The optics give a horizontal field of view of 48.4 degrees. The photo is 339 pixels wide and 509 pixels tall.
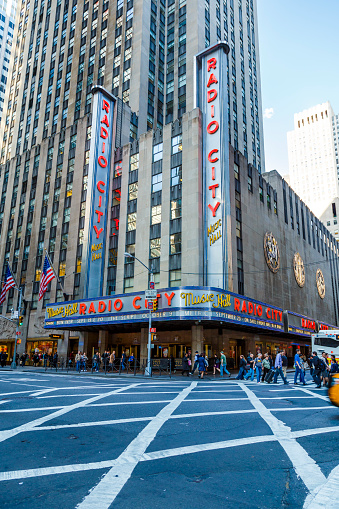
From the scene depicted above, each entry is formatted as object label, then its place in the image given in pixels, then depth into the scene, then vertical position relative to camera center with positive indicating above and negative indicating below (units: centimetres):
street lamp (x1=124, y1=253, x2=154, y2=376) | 2818 -118
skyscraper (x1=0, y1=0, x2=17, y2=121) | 11644 +9835
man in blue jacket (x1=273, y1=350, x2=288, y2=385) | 2191 -77
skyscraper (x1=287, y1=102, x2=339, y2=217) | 17662 +9365
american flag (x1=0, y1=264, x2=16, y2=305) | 3906 +654
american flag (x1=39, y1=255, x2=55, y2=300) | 3834 +742
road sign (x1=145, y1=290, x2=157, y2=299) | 2936 +436
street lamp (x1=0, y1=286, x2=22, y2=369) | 3772 -140
